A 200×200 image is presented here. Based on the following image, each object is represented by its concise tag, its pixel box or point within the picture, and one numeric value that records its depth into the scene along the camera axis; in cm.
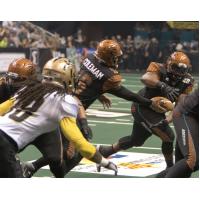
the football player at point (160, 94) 1059
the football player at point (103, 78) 1062
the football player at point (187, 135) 865
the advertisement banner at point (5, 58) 2983
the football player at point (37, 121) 751
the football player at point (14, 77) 989
